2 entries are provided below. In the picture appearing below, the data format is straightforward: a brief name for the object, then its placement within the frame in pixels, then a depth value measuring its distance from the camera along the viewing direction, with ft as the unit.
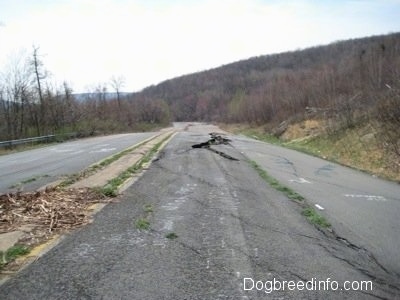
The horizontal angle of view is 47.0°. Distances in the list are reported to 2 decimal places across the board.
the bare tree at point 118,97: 350.72
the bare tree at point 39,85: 170.64
